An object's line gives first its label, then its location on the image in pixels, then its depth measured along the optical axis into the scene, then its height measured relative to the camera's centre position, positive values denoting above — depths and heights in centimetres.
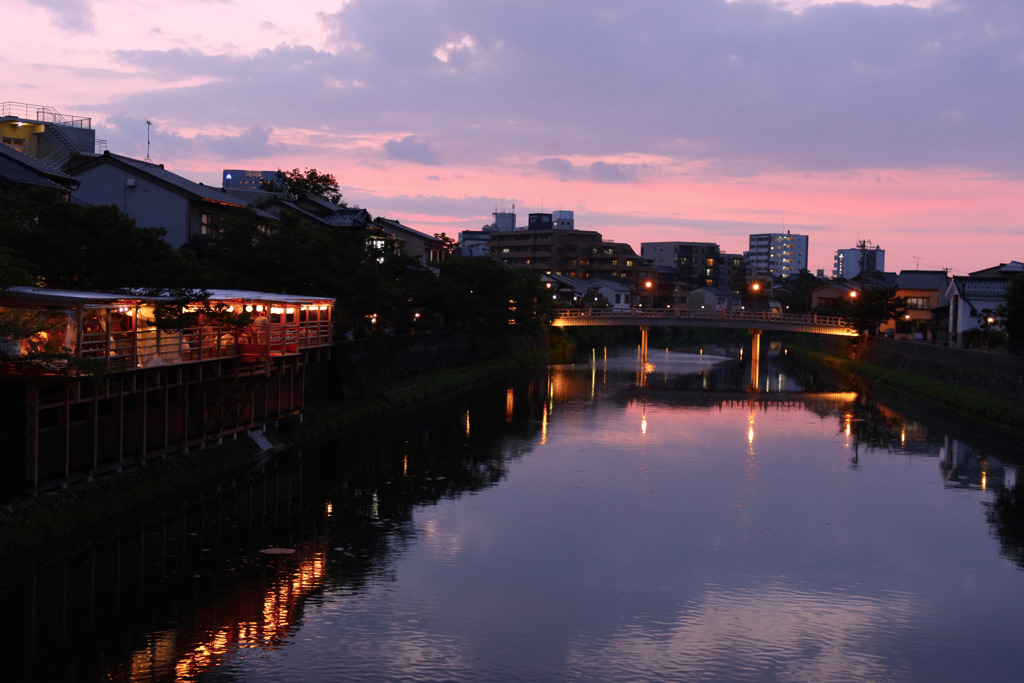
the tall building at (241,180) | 6806 +896
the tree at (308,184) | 6781 +867
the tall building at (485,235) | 11900 +1096
